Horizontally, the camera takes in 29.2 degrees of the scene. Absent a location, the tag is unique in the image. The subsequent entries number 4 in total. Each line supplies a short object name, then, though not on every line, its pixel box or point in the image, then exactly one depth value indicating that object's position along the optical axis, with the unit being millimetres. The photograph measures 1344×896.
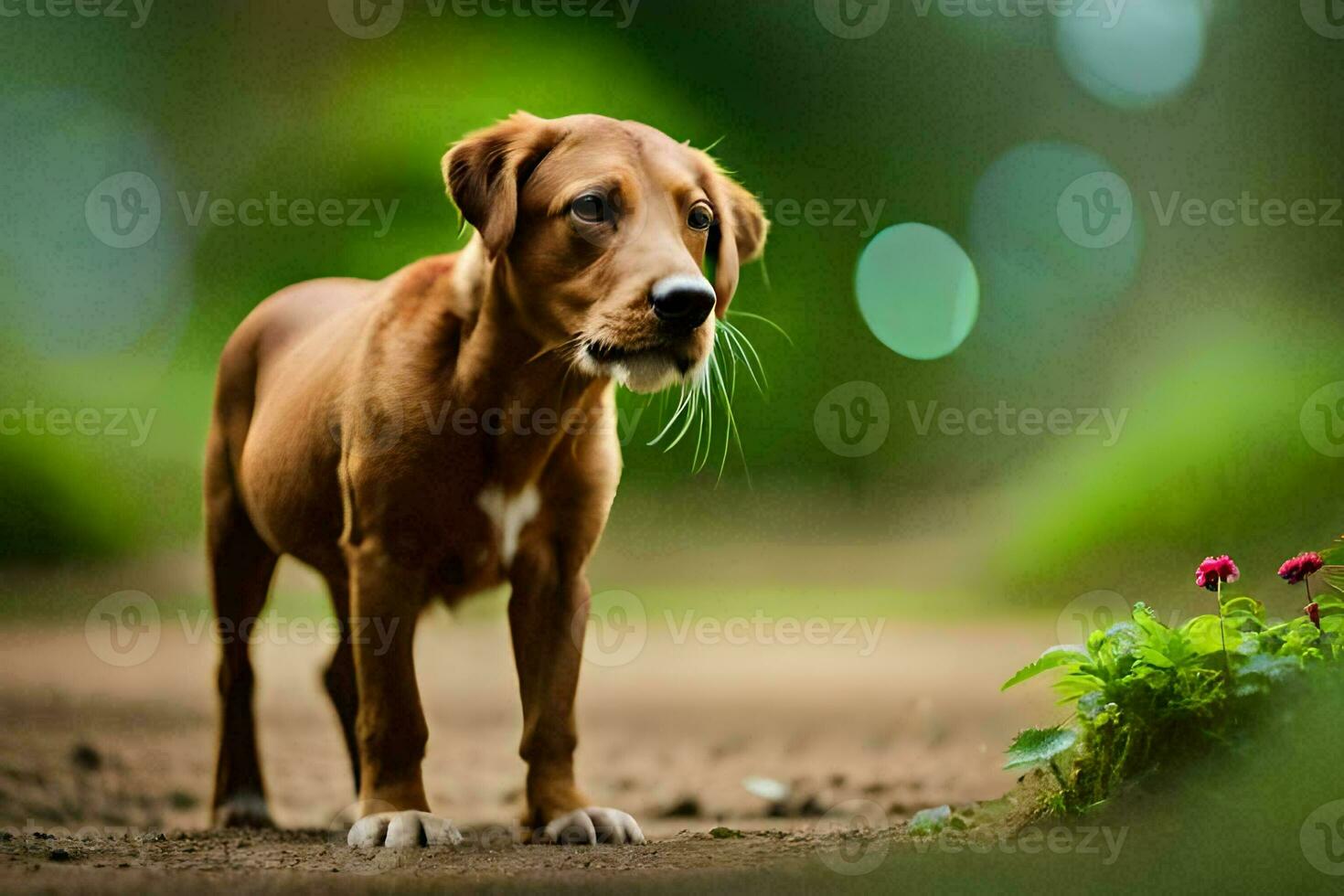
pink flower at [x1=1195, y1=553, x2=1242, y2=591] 5785
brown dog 6156
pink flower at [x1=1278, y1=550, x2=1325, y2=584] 5824
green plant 5422
